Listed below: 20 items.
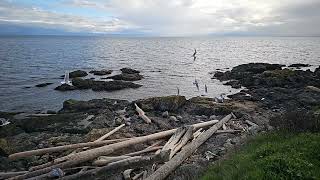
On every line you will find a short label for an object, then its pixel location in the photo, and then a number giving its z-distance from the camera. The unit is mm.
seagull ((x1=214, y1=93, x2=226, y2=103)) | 16941
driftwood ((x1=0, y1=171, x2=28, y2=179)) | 7370
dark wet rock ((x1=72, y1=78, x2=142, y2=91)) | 23417
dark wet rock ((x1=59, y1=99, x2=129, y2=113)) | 15927
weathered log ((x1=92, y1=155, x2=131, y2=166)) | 7645
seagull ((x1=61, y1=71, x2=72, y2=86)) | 26758
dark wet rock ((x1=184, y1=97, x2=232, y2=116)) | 14484
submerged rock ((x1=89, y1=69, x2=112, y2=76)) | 32153
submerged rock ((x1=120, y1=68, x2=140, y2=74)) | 33053
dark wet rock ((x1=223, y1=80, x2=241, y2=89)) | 24514
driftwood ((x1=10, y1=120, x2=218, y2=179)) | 7203
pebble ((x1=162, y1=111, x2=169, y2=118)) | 13994
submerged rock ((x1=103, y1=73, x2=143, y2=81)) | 28583
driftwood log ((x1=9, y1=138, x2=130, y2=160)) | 8620
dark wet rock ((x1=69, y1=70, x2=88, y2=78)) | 30194
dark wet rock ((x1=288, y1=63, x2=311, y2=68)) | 38457
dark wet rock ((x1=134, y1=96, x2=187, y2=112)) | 15194
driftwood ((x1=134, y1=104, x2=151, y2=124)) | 12838
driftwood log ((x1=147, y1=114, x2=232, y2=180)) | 6794
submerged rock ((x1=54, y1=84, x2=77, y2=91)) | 23063
